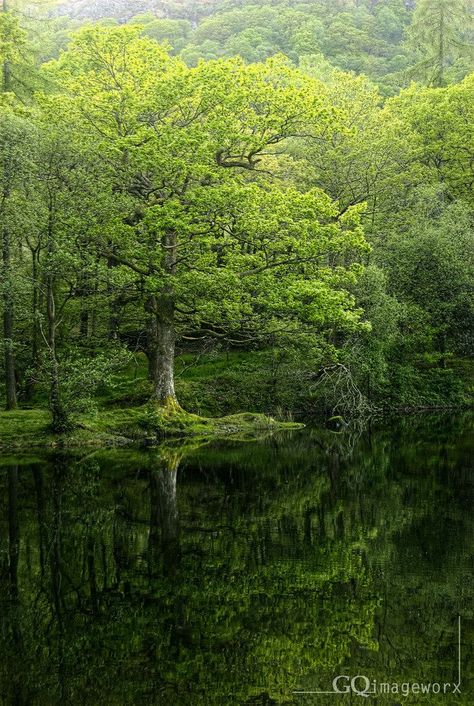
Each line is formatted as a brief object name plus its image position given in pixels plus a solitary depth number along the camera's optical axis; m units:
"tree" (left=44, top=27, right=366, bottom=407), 22.81
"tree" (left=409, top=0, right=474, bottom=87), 51.69
